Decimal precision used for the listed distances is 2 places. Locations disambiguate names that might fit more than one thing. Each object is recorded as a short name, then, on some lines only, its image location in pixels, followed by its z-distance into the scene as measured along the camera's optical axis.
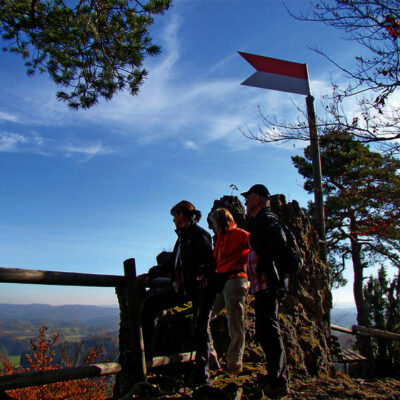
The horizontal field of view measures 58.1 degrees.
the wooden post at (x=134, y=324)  3.58
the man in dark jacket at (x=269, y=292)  3.35
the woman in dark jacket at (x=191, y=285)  3.54
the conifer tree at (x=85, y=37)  6.73
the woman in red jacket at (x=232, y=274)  3.88
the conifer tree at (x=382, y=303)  15.63
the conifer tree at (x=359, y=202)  15.16
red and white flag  7.05
